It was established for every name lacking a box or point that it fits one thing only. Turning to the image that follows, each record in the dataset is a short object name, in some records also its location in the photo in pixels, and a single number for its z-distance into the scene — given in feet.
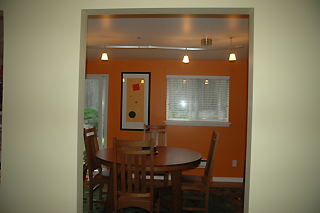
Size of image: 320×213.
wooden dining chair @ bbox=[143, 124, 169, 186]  11.76
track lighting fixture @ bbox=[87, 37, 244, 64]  10.18
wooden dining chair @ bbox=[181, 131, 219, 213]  8.85
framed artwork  14.88
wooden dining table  8.13
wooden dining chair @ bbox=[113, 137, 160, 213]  7.20
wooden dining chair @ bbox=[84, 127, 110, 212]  9.77
